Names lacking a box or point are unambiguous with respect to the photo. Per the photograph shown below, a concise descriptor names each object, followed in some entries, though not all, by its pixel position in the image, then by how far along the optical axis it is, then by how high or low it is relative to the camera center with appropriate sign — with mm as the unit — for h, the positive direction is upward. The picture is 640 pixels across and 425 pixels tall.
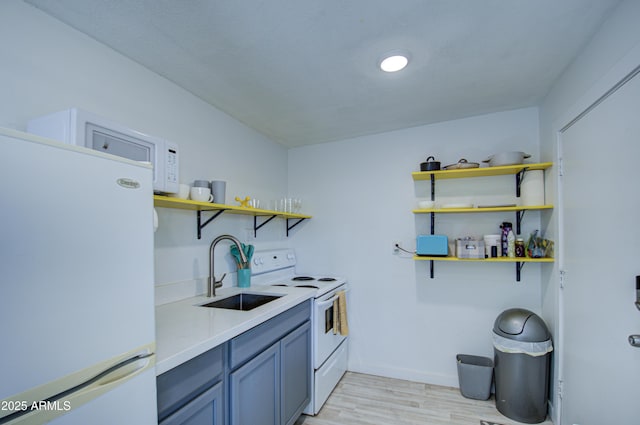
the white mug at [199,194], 1778 +131
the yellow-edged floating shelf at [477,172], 2156 +331
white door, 1221 -241
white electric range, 2209 -778
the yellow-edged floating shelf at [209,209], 1582 +43
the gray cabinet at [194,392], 1050 -702
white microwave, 1148 +337
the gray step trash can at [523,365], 2014 -1079
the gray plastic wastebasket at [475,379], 2312 -1335
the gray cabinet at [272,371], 1434 -901
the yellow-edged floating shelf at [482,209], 2109 +28
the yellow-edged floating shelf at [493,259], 2079 -361
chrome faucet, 2037 -367
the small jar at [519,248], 2243 -275
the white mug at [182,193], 1684 +136
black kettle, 2471 +404
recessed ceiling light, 1631 +882
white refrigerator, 623 -174
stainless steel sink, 2088 -633
